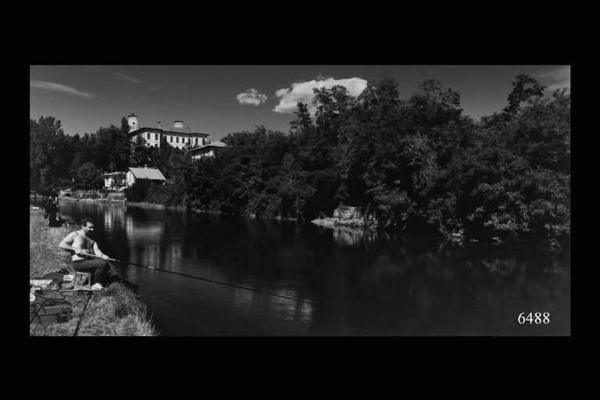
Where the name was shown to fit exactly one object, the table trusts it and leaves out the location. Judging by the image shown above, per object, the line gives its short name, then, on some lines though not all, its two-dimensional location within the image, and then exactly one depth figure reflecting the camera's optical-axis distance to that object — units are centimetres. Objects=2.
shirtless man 545
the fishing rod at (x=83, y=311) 439
